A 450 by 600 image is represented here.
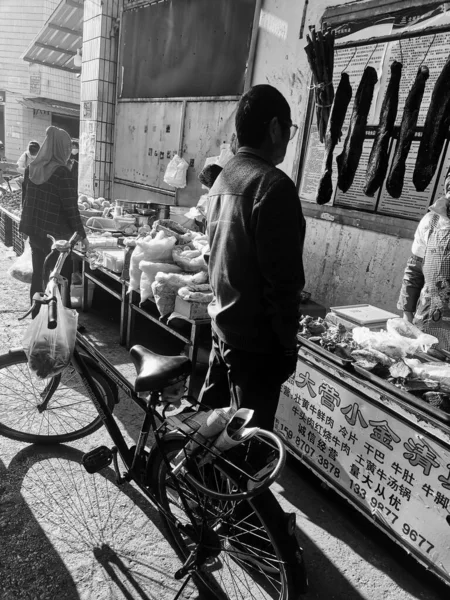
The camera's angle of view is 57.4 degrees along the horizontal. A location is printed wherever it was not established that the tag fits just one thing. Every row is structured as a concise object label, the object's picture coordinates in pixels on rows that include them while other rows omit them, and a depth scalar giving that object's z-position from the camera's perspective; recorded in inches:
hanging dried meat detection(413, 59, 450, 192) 118.3
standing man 68.7
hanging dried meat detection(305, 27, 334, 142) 143.9
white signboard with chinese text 80.5
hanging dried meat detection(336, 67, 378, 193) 139.9
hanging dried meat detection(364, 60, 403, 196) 133.8
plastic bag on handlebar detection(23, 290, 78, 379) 94.0
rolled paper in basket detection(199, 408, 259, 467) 59.2
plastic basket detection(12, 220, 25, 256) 291.9
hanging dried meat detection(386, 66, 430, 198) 125.8
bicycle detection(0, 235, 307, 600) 66.6
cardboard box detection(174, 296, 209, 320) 141.4
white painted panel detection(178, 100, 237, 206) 235.8
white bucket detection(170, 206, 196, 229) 211.9
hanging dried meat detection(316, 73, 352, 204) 141.9
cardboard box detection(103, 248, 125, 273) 180.7
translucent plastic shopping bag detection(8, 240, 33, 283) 225.0
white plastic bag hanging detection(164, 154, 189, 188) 258.1
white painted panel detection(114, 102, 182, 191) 278.1
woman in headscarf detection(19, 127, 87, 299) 179.0
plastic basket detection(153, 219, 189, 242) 171.9
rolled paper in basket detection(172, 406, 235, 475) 65.0
